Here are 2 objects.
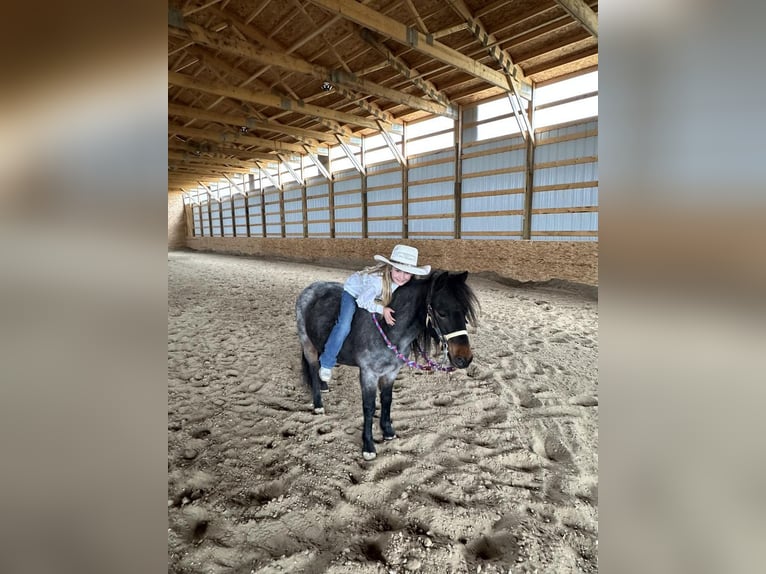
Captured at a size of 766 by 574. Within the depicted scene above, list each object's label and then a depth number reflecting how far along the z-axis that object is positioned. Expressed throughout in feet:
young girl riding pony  7.29
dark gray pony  6.75
